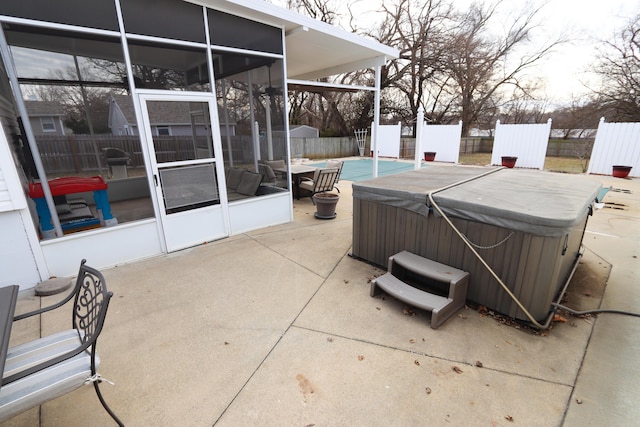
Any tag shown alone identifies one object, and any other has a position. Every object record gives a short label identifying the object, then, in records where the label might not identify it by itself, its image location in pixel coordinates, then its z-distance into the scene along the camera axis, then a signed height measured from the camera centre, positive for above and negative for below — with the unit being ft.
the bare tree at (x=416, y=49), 52.37 +15.54
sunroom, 9.51 +1.44
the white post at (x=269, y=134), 17.60 +0.14
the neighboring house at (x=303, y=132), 58.75 +0.73
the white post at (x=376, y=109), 20.60 +1.83
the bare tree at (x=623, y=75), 41.93 +8.11
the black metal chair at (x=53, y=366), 4.07 -3.58
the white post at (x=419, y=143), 26.99 -0.88
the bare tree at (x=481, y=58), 51.96 +13.75
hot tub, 7.20 -2.71
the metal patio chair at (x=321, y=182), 19.94 -3.37
